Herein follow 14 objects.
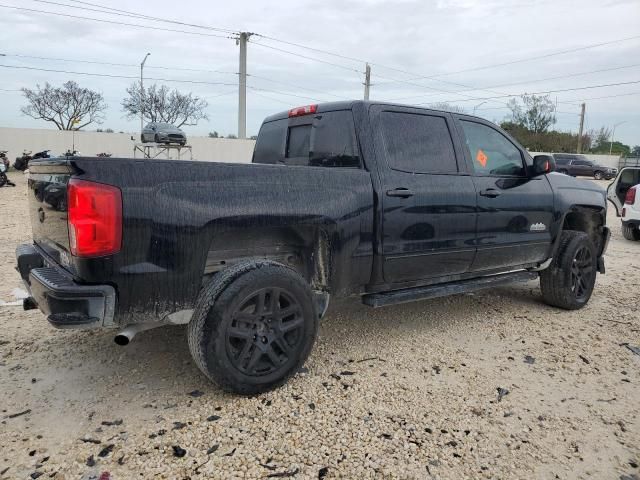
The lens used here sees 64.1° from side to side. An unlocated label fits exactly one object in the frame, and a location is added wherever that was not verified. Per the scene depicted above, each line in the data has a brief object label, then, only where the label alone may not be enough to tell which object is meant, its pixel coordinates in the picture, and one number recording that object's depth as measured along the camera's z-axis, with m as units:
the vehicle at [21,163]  24.40
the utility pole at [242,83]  28.03
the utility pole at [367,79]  38.32
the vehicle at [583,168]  35.94
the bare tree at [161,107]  50.19
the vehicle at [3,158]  20.39
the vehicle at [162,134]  23.72
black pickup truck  2.65
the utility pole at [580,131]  55.78
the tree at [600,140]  65.00
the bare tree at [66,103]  47.47
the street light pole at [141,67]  36.41
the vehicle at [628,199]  9.88
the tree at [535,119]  56.41
